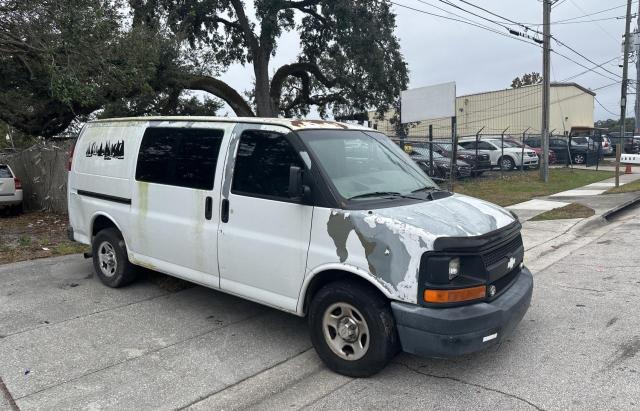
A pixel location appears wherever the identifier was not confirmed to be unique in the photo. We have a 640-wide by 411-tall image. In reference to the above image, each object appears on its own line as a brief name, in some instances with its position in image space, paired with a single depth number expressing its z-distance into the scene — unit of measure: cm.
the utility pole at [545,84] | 1862
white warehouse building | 4562
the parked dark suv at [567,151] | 2633
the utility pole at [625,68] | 3416
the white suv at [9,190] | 1273
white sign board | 1452
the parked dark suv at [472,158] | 1877
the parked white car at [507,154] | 2339
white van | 360
